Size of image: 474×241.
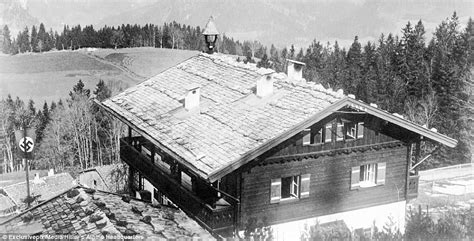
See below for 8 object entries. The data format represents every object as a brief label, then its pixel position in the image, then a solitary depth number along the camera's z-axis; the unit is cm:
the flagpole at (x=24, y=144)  2152
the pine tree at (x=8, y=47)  10902
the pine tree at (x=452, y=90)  6122
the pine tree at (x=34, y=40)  14162
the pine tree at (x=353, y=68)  8721
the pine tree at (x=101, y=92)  8921
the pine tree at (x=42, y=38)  14184
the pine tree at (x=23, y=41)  13455
